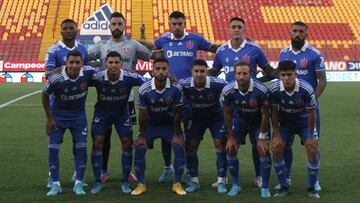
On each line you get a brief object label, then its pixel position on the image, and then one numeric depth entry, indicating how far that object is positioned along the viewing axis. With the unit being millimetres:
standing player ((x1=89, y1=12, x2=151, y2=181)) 7918
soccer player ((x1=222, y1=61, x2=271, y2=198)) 7051
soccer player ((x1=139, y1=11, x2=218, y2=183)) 8109
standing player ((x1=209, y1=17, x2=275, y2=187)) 7672
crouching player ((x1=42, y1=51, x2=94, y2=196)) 7242
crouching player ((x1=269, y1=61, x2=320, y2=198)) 6938
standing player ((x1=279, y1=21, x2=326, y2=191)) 7461
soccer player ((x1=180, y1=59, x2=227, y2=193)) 7410
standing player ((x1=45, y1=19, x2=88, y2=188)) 7570
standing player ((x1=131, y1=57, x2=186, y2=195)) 7316
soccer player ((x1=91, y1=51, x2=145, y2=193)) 7414
